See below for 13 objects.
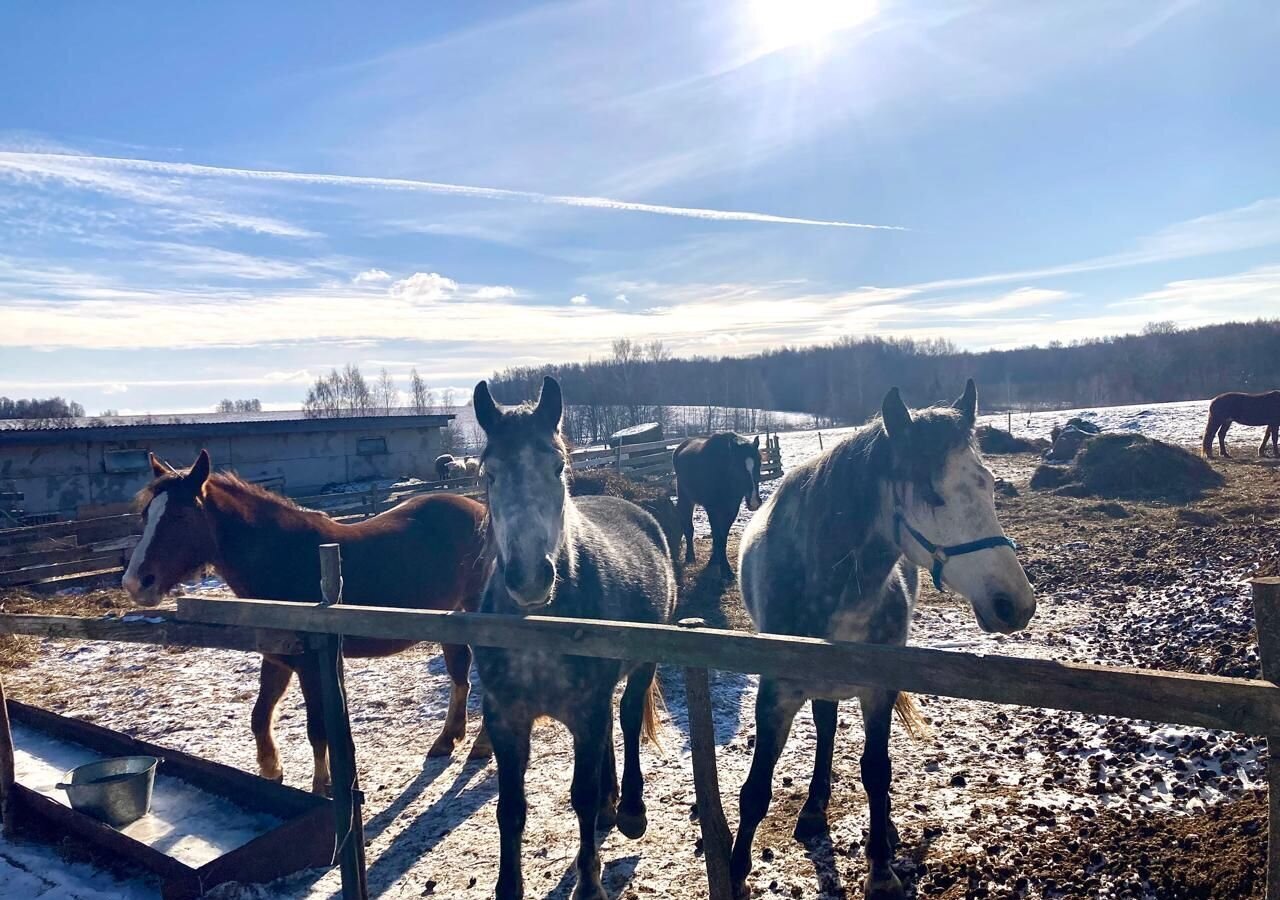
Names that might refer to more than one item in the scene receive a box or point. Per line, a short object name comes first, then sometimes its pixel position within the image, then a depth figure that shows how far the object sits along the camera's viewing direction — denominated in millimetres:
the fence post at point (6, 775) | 4512
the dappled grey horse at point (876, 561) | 2885
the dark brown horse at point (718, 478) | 12492
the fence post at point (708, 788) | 2611
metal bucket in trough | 4133
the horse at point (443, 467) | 22188
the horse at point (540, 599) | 3080
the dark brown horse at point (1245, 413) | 20875
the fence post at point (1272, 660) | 1751
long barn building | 16234
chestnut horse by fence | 5074
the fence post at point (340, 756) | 3443
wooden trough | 3621
